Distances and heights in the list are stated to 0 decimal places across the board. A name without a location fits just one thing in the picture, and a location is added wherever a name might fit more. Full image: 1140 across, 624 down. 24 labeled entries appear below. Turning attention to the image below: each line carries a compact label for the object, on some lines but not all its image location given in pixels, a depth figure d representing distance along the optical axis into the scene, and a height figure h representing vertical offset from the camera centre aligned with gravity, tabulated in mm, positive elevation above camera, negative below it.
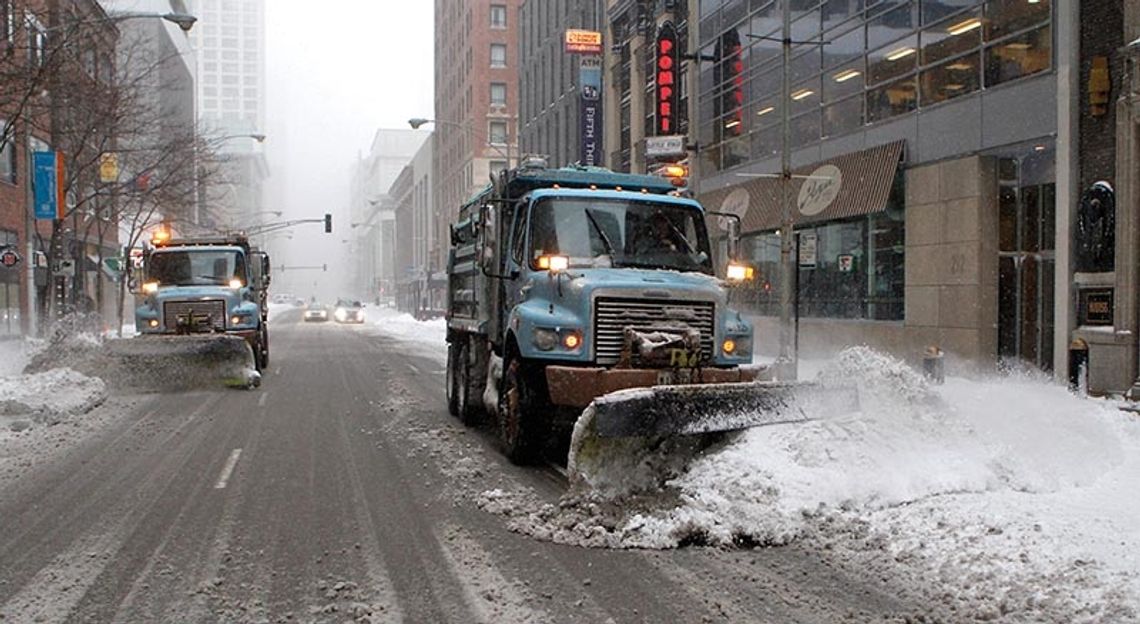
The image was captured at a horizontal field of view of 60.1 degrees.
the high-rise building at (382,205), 155875 +15014
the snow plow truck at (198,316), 17250 -373
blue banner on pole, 26828 +3091
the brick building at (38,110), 17578 +4400
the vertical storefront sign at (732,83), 29109 +6334
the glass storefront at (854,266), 21656 +644
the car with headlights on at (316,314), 68375 -1203
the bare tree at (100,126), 18562 +4672
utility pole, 18906 +1329
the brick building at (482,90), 75438 +16706
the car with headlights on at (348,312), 67625 -1083
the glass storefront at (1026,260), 18094 +611
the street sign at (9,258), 26177 +1073
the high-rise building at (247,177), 42966 +16518
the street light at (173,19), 17484 +6166
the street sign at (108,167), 29828 +3989
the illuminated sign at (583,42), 38812 +10036
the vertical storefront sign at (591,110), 39906 +7614
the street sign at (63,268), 27422 +839
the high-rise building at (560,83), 40188 +10054
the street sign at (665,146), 24719 +3758
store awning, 21250 +2497
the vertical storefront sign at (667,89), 31688 +6662
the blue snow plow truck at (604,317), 8031 -212
